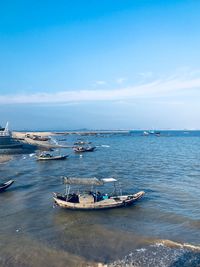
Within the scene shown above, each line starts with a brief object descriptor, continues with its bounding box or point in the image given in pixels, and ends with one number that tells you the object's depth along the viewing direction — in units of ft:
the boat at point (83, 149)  337.31
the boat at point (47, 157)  261.48
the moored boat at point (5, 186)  148.66
